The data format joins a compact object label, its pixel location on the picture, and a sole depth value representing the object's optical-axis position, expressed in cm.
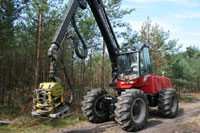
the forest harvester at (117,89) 444
